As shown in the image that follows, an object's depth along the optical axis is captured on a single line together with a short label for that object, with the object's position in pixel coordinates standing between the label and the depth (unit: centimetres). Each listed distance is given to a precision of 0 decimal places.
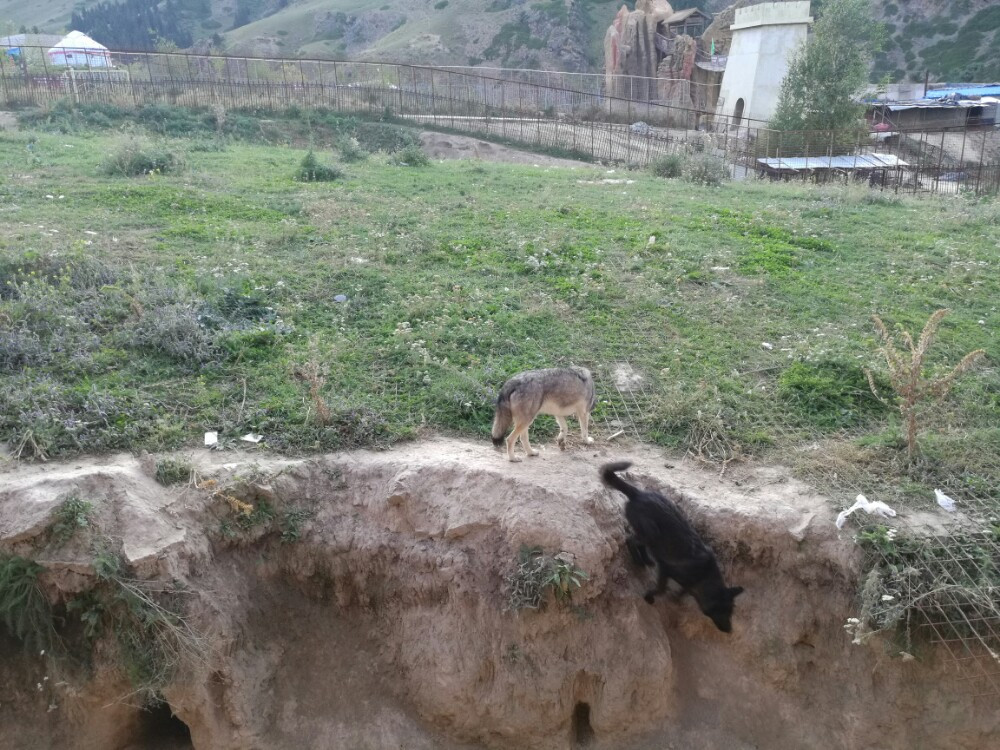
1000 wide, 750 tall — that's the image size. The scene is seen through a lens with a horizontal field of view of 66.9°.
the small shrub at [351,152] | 1973
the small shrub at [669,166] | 2008
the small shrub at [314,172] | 1647
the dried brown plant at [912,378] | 679
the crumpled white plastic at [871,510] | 632
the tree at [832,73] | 2681
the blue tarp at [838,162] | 2475
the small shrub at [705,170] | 1875
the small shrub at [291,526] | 679
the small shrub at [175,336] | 845
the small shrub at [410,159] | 1941
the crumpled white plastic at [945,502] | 652
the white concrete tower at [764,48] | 3297
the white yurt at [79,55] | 2847
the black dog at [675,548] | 613
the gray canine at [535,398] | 658
